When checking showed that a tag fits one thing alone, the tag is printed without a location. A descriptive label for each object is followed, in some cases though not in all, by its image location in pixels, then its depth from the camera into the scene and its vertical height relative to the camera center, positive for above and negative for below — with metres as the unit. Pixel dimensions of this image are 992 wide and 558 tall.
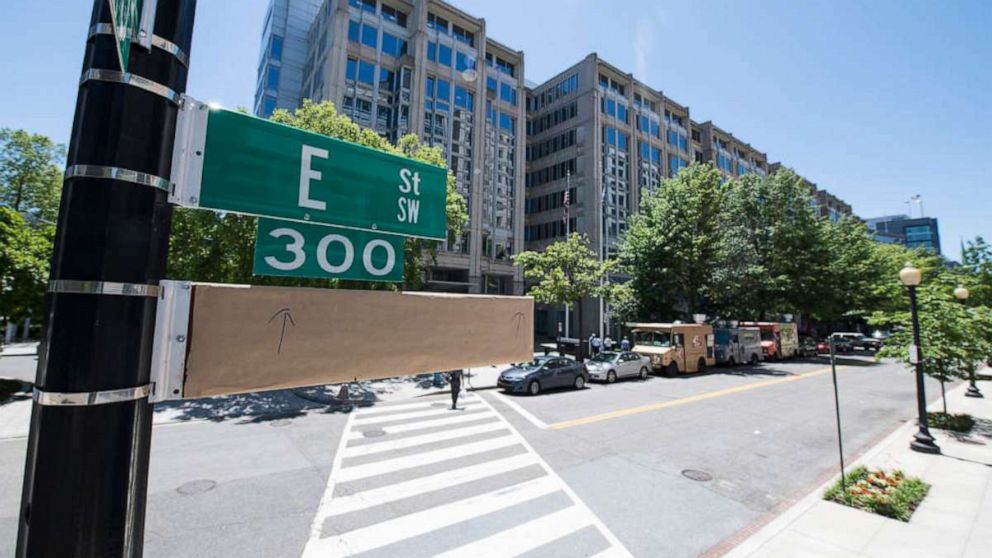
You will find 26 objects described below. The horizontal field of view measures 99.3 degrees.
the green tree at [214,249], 14.34 +1.88
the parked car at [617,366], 20.73 -2.64
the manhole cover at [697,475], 8.60 -3.29
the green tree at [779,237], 33.41 +6.61
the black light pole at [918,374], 10.46 -1.39
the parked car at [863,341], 43.71 -2.22
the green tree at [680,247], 28.20 +4.60
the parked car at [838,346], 39.47 -2.61
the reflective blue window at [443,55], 37.81 +22.87
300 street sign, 2.08 +0.28
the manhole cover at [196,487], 7.55 -3.37
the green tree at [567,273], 25.23 +2.44
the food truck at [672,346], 23.28 -1.77
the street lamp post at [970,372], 13.52 -1.57
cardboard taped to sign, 1.77 -0.15
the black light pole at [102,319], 1.37 -0.07
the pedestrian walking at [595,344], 28.15 -2.07
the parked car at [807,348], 36.34 -2.53
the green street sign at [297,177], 1.80 +0.64
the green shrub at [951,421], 12.42 -3.00
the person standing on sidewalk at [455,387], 14.18 -2.62
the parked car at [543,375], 17.23 -2.70
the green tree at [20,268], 13.58 +0.98
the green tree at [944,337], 12.83 -0.47
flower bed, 7.08 -3.06
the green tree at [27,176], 32.19 +9.43
